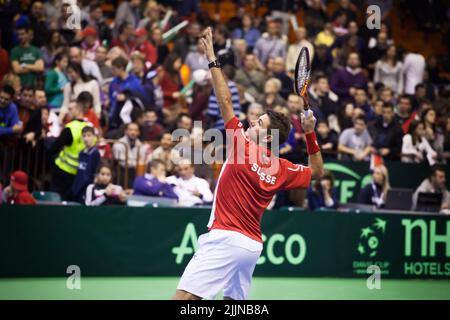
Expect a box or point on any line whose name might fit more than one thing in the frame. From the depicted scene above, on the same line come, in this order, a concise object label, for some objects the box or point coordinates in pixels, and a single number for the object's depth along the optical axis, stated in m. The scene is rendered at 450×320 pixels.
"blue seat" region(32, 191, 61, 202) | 14.48
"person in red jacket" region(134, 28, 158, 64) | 19.66
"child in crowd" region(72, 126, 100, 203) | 14.71
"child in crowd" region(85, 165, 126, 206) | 14.72
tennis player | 7.86
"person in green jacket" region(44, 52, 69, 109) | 17.36
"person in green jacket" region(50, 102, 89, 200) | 14.73
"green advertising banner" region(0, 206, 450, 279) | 13.98
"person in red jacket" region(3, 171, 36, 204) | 14.02
